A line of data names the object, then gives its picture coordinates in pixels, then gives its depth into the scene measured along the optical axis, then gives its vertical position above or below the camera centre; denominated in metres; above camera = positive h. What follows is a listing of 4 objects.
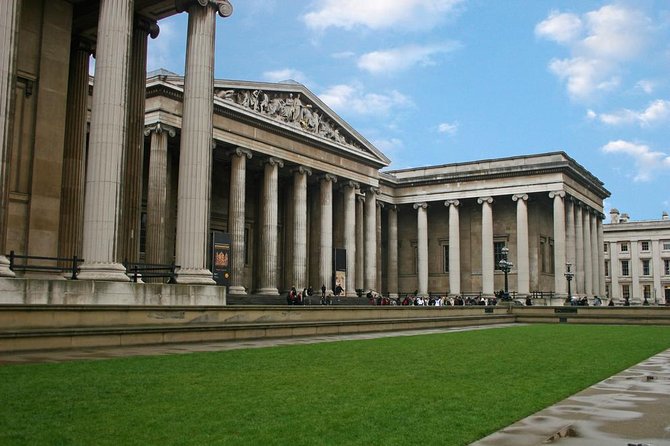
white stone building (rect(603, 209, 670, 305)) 111.31 +6.01
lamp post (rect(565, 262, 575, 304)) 59.62 +1.55
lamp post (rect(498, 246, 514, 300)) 52.46 +2.28
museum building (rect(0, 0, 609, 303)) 21.92 +6.52
